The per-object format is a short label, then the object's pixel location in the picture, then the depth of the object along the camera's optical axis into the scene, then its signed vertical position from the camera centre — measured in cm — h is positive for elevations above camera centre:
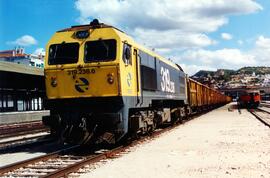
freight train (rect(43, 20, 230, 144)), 1189 +72
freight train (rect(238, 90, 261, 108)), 5256 +49
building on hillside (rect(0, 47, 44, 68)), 10462 +1389
